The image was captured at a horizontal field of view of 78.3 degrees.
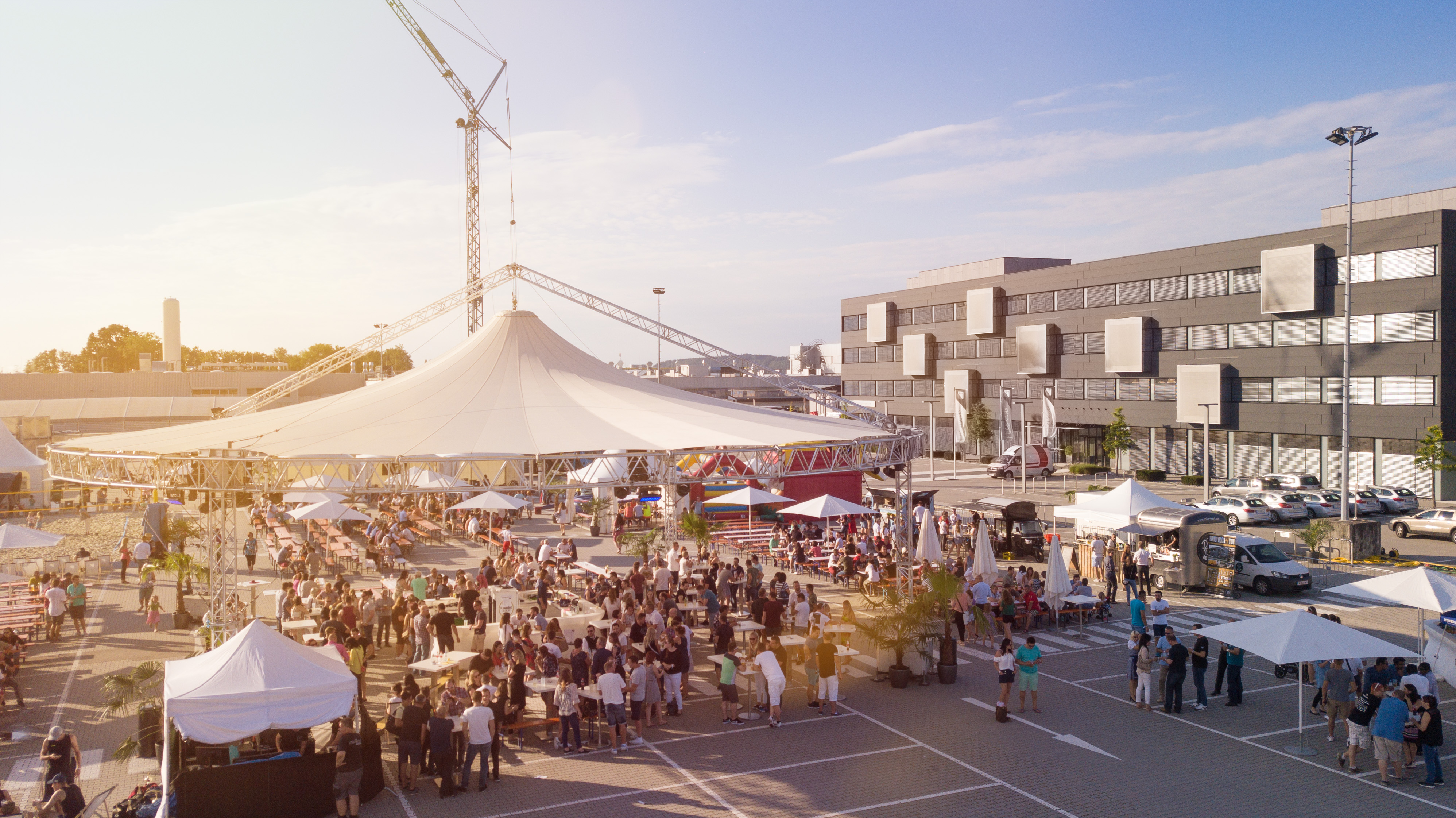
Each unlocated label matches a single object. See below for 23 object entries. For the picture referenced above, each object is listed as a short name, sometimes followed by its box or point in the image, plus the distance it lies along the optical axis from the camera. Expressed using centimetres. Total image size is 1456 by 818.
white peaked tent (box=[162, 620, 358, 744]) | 1034
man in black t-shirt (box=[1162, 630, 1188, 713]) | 1430
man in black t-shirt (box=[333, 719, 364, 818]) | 1095
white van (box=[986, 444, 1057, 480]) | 5194
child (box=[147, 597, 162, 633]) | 2094
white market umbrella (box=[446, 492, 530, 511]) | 2756
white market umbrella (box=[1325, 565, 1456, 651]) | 1438
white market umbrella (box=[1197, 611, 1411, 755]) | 1230
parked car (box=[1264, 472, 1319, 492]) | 4112
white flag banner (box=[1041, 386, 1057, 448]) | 5012
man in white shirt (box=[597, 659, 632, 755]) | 1315
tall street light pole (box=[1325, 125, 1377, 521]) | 3102
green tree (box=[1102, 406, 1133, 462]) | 5209
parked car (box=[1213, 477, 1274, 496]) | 3884
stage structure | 1719
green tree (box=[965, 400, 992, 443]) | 6178
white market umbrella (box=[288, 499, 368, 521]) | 2758
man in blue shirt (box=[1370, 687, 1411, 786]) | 1162
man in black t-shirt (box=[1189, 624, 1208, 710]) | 1442
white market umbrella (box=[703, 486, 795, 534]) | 2756
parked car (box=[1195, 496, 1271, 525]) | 3419
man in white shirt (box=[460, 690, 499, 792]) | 1182
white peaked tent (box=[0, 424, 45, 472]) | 3092
